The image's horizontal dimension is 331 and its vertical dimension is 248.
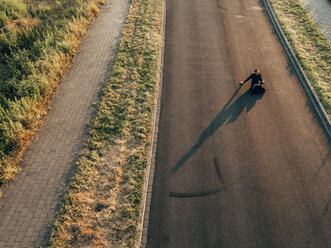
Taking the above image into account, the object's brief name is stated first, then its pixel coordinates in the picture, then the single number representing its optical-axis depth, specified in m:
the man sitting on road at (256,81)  10.39
